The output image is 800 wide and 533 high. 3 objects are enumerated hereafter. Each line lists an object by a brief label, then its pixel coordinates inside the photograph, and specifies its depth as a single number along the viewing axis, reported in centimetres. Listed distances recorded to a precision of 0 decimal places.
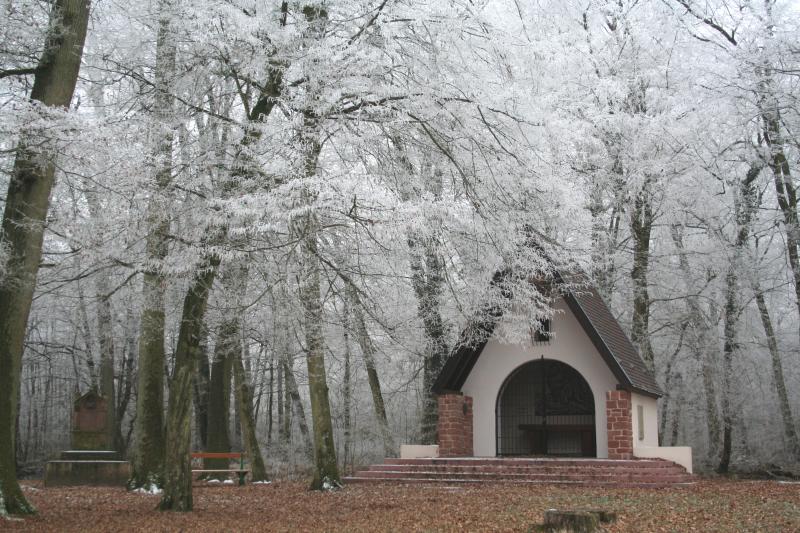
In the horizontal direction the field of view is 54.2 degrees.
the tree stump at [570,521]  715
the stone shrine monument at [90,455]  1608
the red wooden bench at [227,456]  1563
